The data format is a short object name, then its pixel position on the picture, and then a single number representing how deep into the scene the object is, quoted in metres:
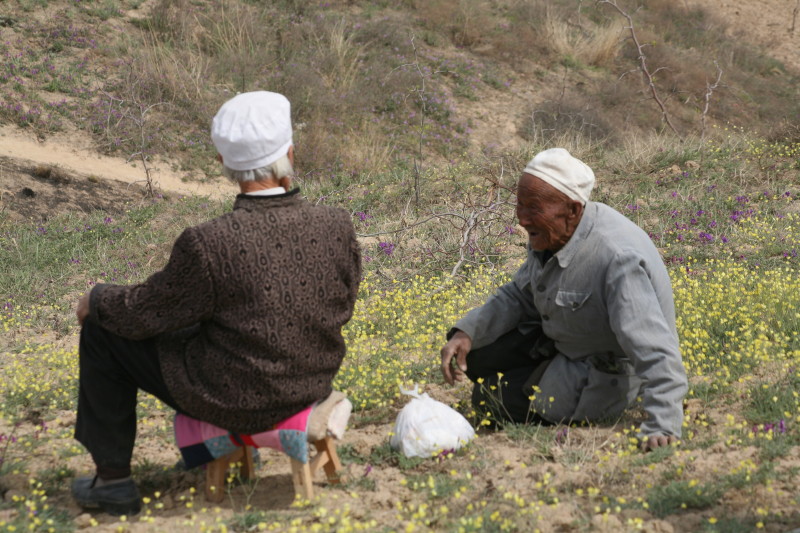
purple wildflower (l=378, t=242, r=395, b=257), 7.10
